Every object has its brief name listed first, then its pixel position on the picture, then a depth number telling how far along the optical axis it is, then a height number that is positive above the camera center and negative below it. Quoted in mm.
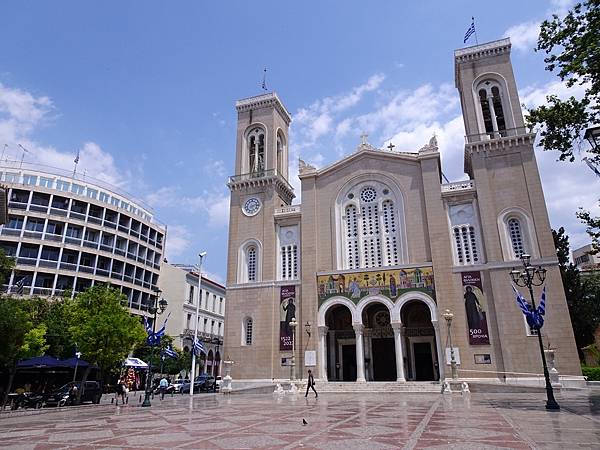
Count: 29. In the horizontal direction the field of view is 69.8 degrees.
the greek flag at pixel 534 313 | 16594 +2185
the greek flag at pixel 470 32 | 35600 +26641
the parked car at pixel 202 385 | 37106 -1167
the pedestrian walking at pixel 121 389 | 22719 -914
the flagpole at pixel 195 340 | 25486 +1781
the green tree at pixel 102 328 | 24125 +2327
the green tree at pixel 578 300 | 30719 +4965
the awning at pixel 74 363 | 24614 +439
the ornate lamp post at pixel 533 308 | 13625 +2278
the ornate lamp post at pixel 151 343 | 20166 +1298
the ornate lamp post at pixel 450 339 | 26281 +1922
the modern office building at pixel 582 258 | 60091 +15379
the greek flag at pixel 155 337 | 21250 +1640
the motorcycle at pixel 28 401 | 21438 -1472
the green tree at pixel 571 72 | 12742 +8812
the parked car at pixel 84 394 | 23078 -1258
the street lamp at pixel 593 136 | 9746 +5112
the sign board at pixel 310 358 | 30641 +871
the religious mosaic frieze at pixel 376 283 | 29938 +5979
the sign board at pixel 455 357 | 27266 +843
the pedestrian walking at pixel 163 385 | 28197 -934
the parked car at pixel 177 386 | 36553 -1235
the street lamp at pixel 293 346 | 29688 +1726
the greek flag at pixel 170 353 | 27338 +1076
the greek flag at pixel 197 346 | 26784 +1515
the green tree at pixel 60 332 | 29234 +2452
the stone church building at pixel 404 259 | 27625 +7786
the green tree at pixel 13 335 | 19406 +1690
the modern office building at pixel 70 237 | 37969 +12151
